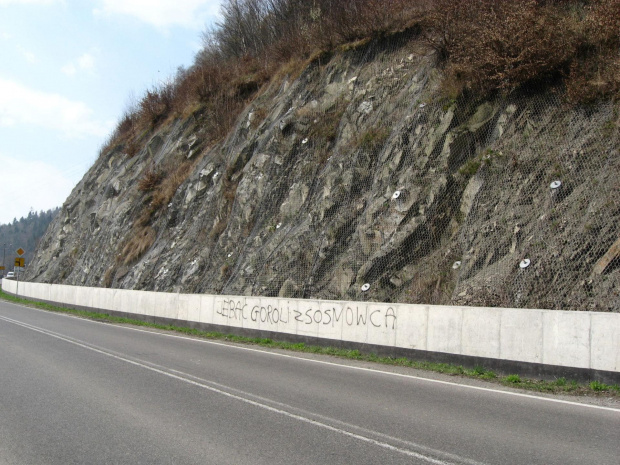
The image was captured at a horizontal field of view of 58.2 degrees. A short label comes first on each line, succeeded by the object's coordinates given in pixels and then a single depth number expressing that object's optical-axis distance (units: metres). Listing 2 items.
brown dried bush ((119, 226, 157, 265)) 28.78
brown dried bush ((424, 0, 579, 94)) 15.14
